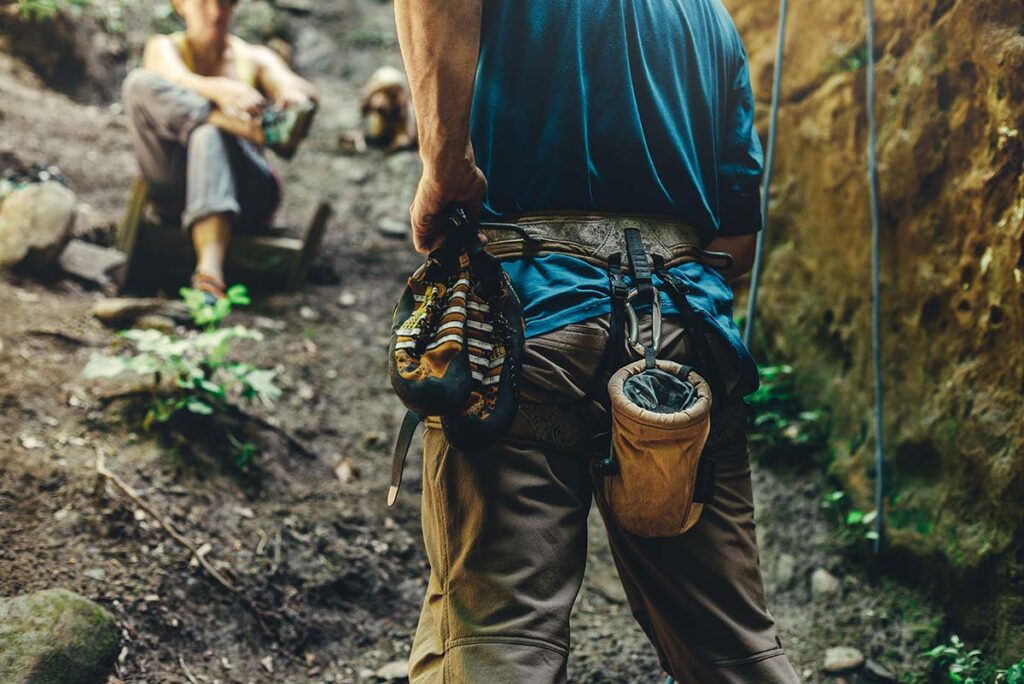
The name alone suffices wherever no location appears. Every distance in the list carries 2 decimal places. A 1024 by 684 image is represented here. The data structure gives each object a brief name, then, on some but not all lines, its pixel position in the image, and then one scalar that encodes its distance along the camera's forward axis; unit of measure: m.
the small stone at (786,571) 3.08
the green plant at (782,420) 3.42
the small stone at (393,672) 2.66
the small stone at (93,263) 4.26
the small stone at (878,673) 2.64
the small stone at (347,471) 3.50
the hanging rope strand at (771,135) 2.77
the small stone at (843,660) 2.70
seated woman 4.30
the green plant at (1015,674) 2.16
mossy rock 2.12
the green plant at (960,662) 2.38
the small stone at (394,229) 5.69
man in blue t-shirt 1.50
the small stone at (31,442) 2.94
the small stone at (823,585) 2.98
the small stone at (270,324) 4.35
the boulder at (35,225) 3.95
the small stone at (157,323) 3.79
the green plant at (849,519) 3.00
